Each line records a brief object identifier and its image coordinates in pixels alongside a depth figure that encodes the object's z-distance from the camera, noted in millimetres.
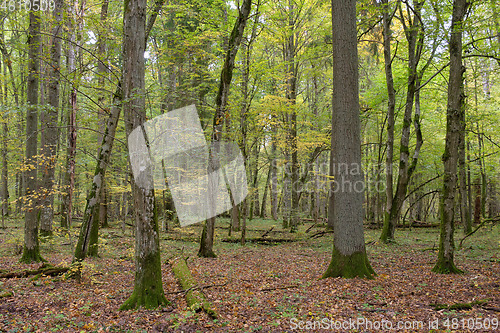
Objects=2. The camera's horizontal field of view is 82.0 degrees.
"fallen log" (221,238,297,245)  14023
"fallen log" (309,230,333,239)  14970
